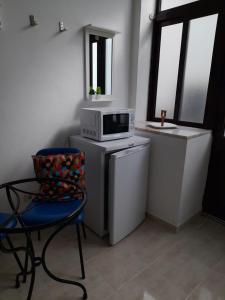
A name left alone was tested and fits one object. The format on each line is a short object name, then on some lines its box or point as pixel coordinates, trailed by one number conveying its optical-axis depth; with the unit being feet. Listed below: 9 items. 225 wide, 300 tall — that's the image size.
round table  3.23
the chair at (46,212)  4.71
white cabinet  6.46
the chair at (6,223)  3.98
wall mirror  6.91
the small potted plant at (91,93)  7.24
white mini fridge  5.86
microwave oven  6.16
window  6.97
